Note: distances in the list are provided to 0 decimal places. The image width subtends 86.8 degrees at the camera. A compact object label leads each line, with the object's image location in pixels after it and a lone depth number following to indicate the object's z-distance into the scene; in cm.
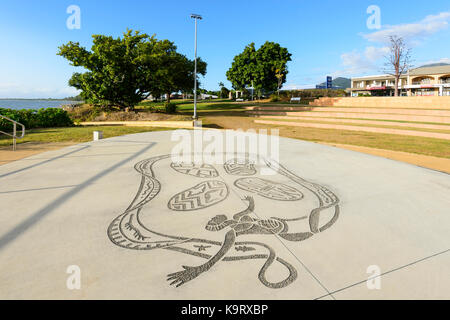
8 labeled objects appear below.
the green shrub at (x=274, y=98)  4019
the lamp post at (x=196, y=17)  1814
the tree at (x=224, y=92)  7856
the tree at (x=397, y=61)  3127
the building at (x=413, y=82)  4794
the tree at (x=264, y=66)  4244
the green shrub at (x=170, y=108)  2461
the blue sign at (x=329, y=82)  4147
